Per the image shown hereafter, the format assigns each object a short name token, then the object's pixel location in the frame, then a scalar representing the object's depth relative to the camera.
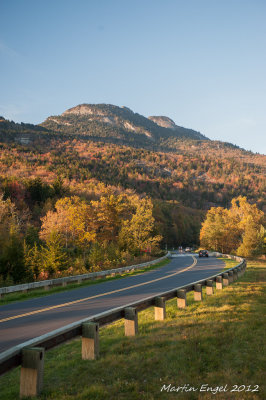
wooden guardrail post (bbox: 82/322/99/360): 5.04
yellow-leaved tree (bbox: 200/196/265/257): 64.25
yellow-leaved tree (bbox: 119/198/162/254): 37.88
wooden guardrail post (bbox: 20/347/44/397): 3.83
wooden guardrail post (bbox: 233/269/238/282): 15.67
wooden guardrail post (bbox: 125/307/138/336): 6.25
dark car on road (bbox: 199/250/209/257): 48.91
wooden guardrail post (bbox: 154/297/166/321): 7.65
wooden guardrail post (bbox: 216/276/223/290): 12.42
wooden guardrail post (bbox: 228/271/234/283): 14.52
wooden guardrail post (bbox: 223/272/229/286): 13.72
